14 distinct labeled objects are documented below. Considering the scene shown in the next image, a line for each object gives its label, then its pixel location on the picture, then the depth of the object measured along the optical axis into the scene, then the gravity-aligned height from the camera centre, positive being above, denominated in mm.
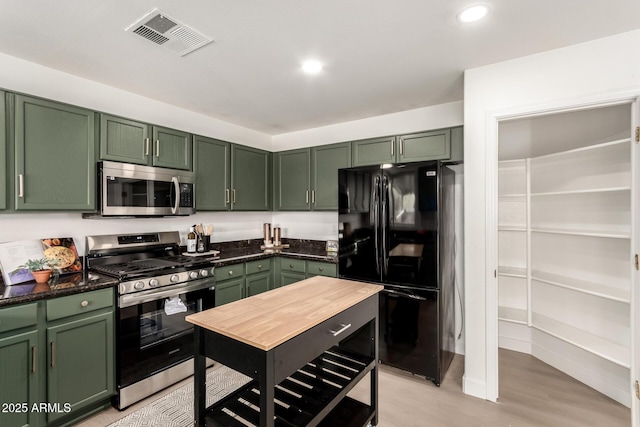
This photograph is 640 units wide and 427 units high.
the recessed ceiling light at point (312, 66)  2375 +1188
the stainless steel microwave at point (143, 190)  2523 +224
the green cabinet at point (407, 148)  3024 +709
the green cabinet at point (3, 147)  2043 +458
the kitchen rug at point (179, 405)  2174 -1480
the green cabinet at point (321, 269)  3326 -608
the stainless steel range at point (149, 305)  2314 -763
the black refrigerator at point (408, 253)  2652 -364
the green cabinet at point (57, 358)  1839 -947
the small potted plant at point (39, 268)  2141 -378
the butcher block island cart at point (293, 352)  1317 -658
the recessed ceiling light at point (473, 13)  1730 +1178
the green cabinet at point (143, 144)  2570 +661
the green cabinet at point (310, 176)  3727 +501
